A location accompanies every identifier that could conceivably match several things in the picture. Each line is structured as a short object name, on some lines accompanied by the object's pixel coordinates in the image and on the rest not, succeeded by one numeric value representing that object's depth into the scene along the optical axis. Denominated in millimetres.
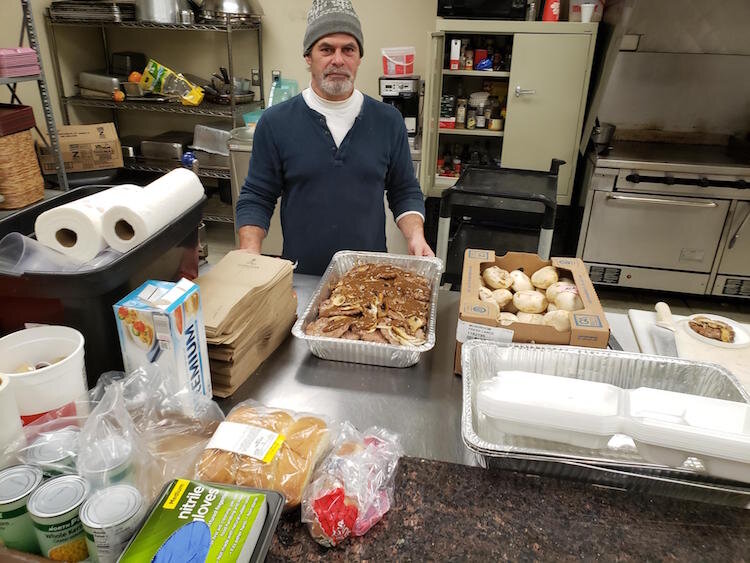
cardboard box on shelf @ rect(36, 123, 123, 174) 3473
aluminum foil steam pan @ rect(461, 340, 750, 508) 825
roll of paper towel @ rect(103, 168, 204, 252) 946
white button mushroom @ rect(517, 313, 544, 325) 1181
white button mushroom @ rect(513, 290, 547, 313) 1228
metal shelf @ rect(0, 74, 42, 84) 2705
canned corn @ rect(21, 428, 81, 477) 682
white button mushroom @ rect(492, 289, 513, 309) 1240
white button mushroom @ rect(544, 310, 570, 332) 1133
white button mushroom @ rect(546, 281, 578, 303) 1242
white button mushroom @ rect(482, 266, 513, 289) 1289
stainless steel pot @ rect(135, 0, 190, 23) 3486
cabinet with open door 3131
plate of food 1254
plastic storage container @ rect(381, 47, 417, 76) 3451
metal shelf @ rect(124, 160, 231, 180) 3783
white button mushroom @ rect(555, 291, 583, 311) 1202
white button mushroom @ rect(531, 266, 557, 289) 1301
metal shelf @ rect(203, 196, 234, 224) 3928
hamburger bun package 771
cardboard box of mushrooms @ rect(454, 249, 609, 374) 1094
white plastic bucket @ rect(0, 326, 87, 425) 782
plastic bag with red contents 745
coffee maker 3432
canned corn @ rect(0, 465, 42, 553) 605
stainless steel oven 3133
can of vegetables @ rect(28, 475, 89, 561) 596
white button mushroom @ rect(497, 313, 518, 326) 1119
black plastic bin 879
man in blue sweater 1870
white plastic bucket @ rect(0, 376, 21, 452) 709
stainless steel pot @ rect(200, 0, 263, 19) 3480
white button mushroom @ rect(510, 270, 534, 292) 1290
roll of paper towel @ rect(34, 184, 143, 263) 906
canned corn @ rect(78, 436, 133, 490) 657
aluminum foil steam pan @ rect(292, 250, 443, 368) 1170
